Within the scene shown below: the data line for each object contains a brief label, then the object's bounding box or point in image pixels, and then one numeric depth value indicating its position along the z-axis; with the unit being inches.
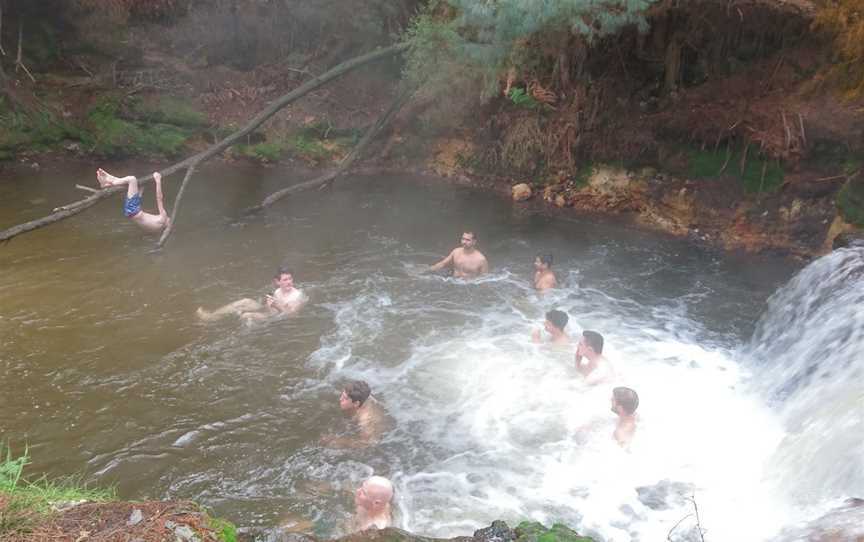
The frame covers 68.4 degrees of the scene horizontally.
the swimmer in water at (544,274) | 368.5
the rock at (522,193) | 524.7
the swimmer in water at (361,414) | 247.4
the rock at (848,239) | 317.4
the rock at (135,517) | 122.6
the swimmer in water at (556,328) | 306.3
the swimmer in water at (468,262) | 391.2
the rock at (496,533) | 146.3
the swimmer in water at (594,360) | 277.3
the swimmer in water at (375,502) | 196.7
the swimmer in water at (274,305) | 339.6
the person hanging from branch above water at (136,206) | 310.2
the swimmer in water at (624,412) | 239.0
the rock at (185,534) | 121.0
